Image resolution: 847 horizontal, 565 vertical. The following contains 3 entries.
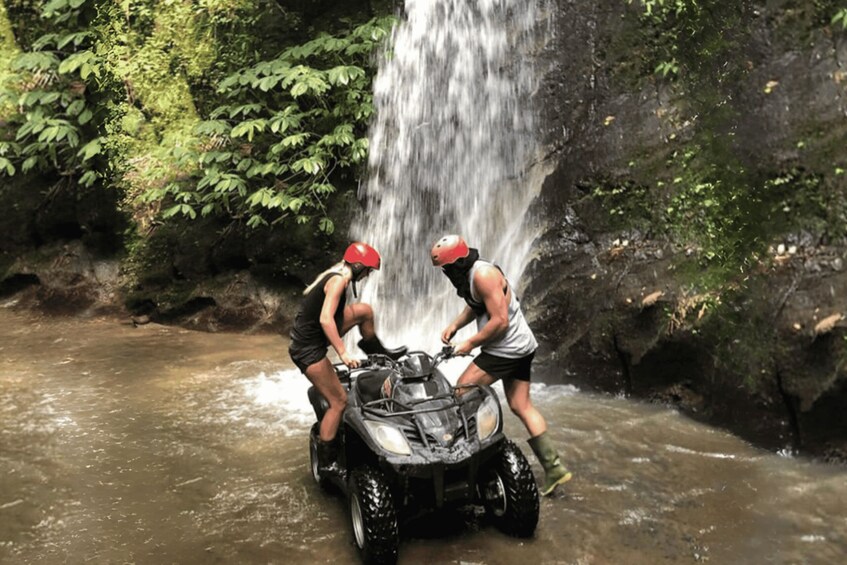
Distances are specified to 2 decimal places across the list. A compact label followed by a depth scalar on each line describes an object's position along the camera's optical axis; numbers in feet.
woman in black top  14.03
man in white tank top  14.33
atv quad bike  12.55
